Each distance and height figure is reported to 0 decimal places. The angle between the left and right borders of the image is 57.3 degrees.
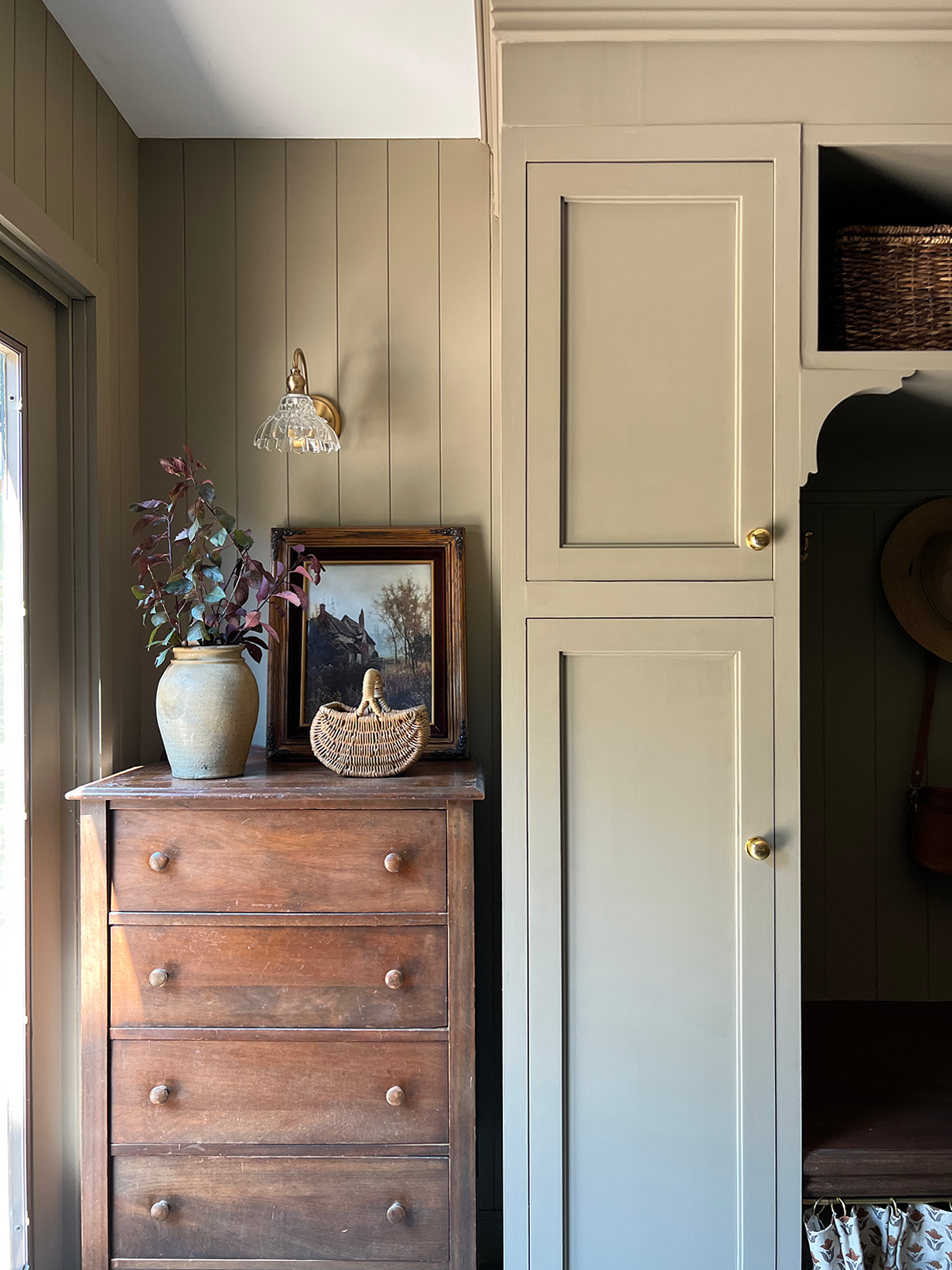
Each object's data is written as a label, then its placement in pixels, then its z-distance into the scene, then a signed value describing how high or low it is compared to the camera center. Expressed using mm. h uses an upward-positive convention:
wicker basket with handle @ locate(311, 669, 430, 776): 1693 -243
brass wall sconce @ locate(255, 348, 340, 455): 1869 +416
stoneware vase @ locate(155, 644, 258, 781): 1662 -186
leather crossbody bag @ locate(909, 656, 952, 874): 1993 -470
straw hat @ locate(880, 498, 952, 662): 2059 +93
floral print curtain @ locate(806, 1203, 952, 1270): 1470 -1073
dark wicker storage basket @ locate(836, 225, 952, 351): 1562 +583
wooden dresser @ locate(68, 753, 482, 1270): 1572 -759
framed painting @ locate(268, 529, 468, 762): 2025 -19
